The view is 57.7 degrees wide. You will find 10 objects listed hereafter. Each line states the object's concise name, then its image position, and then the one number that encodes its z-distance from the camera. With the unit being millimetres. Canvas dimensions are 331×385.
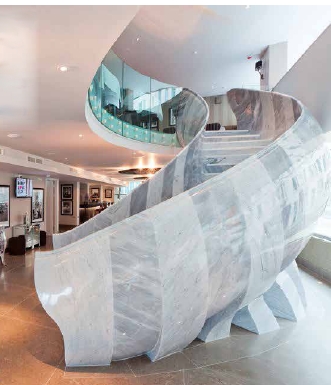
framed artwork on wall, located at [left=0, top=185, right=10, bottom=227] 8750
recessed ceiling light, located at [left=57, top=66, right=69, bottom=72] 2908
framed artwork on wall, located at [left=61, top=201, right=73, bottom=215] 16625
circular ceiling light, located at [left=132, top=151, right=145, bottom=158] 8641
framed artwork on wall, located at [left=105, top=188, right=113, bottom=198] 22828
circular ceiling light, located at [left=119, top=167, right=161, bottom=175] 13644
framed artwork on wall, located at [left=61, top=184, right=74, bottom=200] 16494
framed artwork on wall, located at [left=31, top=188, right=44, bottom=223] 10602
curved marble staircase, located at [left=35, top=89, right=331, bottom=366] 2783
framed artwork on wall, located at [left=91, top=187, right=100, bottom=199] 21172
